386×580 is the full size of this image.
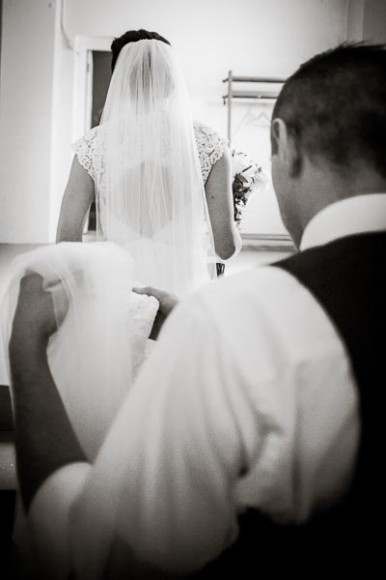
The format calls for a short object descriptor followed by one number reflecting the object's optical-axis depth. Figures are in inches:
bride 70.6
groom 23.2
